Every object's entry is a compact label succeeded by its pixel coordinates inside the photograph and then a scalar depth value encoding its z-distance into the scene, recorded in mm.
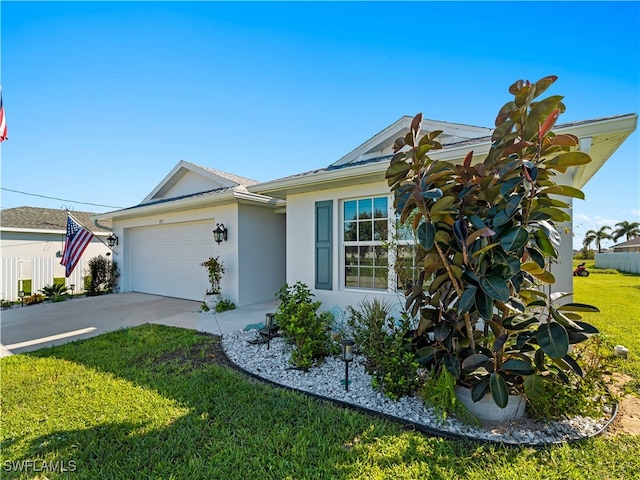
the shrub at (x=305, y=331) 4566
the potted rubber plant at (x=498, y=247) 2820
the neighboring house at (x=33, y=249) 12375
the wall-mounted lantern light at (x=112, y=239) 12711
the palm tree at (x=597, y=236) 53156
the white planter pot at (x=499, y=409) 3154
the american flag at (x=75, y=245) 9586
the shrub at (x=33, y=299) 10656
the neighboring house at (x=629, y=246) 37350
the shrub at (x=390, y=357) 3520
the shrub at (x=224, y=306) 8508
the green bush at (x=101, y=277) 12352
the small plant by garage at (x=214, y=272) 8789
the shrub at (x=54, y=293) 10998
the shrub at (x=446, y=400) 3094
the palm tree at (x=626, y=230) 49594
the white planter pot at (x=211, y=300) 8680
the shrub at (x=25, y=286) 12264
